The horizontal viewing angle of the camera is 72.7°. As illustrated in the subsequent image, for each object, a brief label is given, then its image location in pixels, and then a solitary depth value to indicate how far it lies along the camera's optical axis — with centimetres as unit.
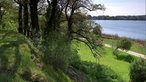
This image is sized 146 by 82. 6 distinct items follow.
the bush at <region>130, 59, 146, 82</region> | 783
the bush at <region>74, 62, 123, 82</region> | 728
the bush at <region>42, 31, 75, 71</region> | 398
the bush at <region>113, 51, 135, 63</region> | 1494
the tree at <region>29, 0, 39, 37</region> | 634
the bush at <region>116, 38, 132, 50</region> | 1671
